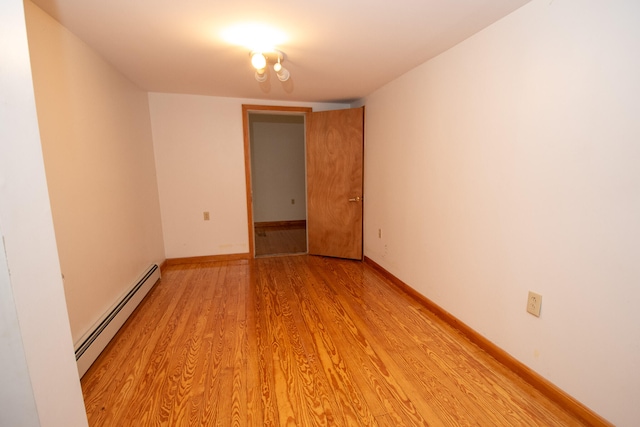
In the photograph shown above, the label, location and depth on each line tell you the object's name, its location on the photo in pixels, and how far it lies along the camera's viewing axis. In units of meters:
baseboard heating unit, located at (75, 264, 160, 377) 1.66
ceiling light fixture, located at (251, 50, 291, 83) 1.94
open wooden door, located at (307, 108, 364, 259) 3.58
